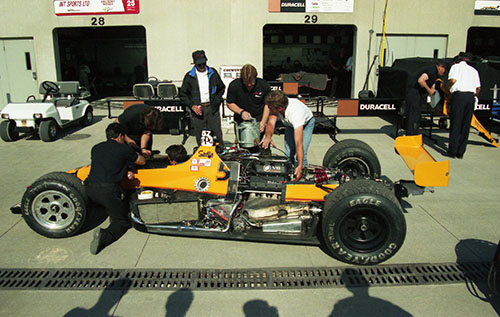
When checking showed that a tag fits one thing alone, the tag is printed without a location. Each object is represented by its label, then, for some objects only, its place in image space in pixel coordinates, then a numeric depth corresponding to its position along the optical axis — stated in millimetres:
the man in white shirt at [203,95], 7152
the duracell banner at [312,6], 13250
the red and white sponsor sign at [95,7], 13172
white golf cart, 9141
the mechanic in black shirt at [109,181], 4477
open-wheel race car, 4078
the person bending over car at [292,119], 4695
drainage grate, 3857
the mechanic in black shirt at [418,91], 8266
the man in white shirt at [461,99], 7852
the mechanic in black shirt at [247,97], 6477
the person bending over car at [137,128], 5355
